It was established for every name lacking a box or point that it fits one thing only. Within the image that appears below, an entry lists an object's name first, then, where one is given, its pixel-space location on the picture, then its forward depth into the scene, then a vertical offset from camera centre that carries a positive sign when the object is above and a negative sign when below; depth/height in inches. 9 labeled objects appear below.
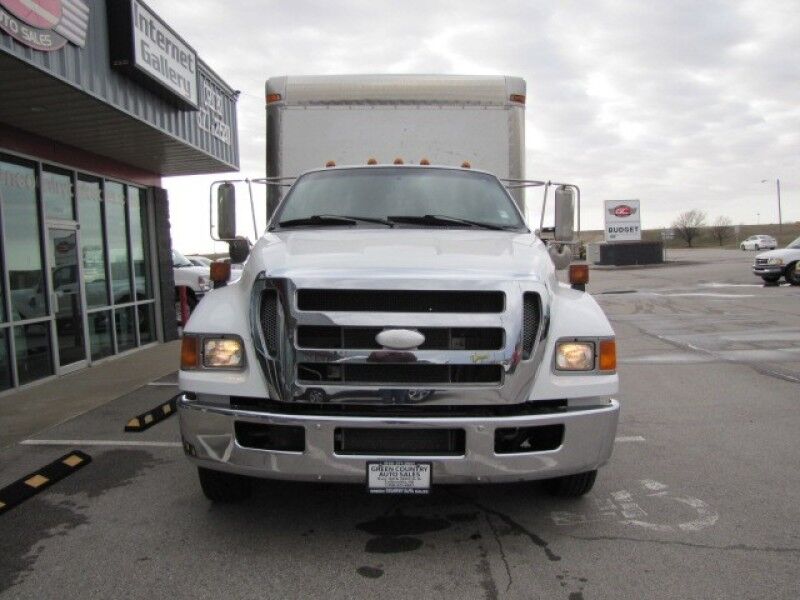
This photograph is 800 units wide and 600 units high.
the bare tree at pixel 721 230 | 3337.1 +23.8
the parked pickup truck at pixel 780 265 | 858.8 -37.7
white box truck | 136.6 -24.3
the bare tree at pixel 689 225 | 3277.6 +51.8
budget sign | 1715.1 +39.1
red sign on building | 239.0 +84.0
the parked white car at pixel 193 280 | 618.5 -23.5
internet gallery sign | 327.6 +98.1
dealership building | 284.1 +55.2
